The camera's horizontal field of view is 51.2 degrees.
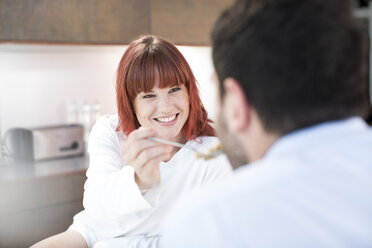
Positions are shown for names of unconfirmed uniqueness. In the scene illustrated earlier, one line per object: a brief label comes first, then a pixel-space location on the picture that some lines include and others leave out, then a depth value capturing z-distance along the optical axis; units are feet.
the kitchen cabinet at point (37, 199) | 6.23
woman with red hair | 3.69
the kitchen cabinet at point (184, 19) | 8.07
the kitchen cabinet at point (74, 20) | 6.57
